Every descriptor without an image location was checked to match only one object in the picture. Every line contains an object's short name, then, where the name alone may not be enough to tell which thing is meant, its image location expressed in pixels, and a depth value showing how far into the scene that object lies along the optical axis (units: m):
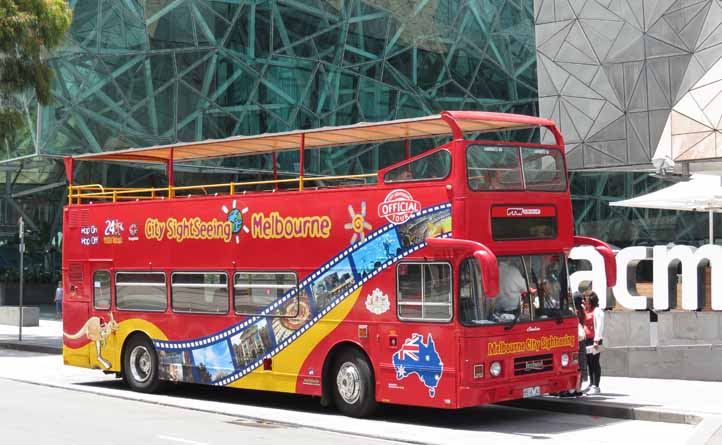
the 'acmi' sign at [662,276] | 21.96
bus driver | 13.97
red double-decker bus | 13.79
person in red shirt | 16.22
